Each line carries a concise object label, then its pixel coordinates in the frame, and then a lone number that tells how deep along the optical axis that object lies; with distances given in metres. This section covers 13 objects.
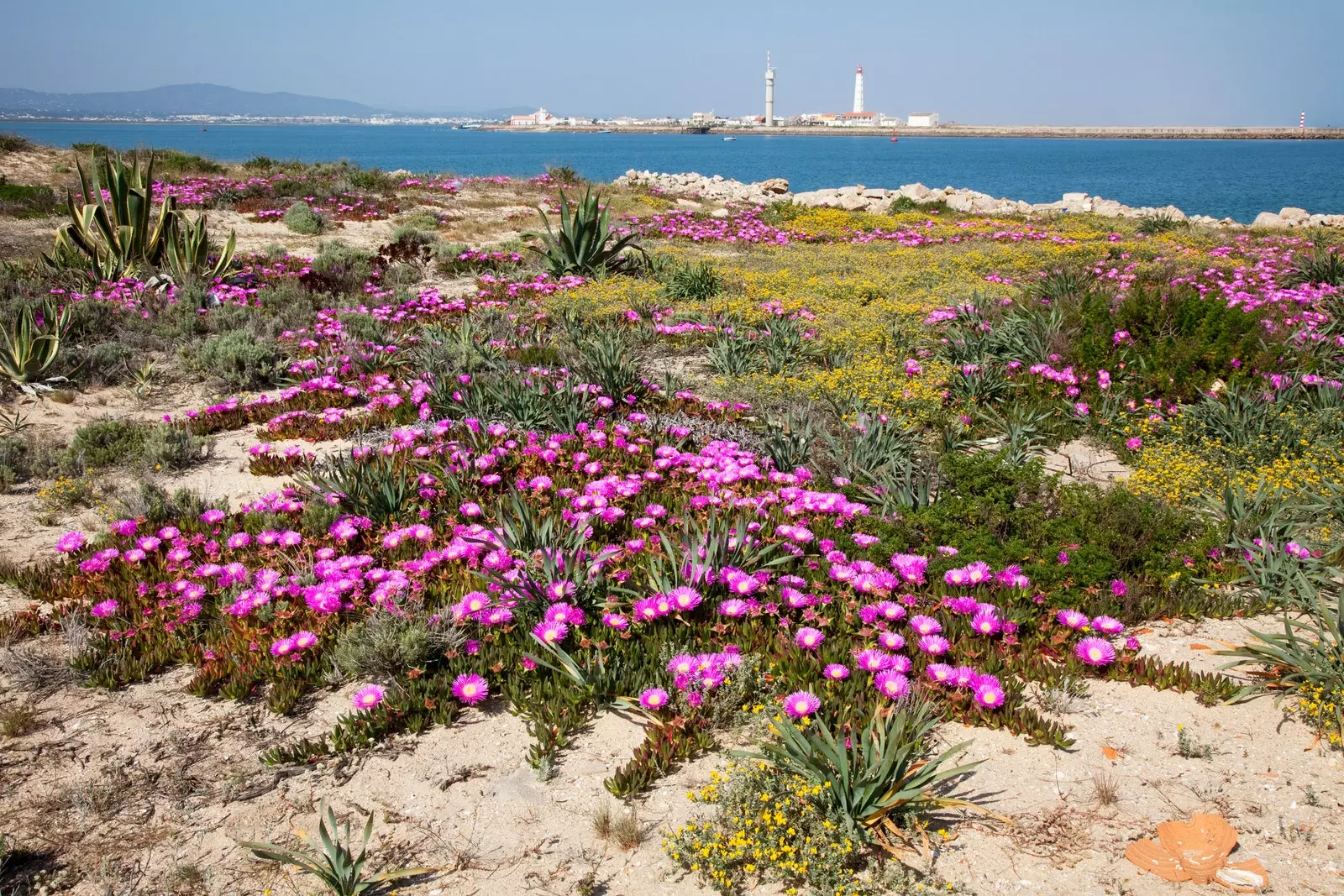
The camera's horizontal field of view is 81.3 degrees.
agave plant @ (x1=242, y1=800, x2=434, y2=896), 2.30
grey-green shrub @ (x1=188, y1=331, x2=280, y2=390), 7.31
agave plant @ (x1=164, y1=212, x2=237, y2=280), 10.11
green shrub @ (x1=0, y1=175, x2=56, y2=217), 15.18
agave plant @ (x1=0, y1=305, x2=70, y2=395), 6.80
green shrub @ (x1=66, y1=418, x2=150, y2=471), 5.63
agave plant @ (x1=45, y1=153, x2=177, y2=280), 10.07
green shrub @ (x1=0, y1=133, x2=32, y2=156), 21.55
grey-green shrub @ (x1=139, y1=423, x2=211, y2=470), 5.57
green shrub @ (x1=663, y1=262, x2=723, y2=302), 10.38
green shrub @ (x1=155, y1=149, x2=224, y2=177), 21.02
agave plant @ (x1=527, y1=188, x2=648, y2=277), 11.42
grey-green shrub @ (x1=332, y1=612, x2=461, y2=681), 3.34
